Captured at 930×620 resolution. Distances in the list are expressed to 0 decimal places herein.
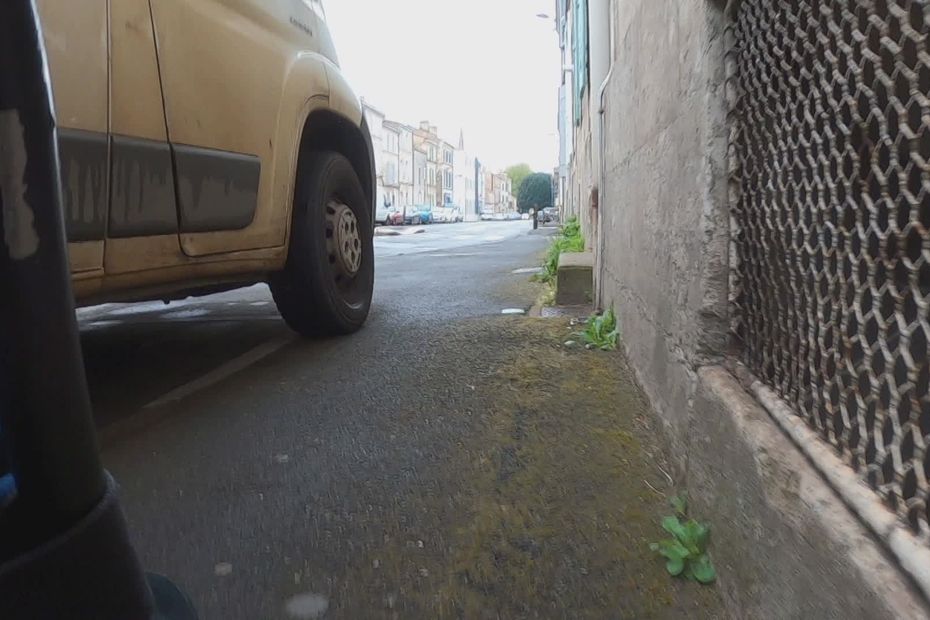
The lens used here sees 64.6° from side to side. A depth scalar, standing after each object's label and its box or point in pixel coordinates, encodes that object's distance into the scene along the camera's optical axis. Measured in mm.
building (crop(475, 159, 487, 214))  107675
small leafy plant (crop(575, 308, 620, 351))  3817
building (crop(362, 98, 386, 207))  61312
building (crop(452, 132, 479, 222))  98312
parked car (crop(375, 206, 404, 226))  44031
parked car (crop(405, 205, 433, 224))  48156
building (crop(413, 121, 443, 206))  80625
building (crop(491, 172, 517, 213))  128875
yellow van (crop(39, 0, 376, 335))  2258
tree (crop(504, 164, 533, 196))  128225
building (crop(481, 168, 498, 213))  119688
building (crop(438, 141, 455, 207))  90312
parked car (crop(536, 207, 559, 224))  35250
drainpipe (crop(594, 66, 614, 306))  4656
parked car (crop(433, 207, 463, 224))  57469
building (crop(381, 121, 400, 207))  66938
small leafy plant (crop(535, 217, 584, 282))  7145
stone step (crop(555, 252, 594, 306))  5422
